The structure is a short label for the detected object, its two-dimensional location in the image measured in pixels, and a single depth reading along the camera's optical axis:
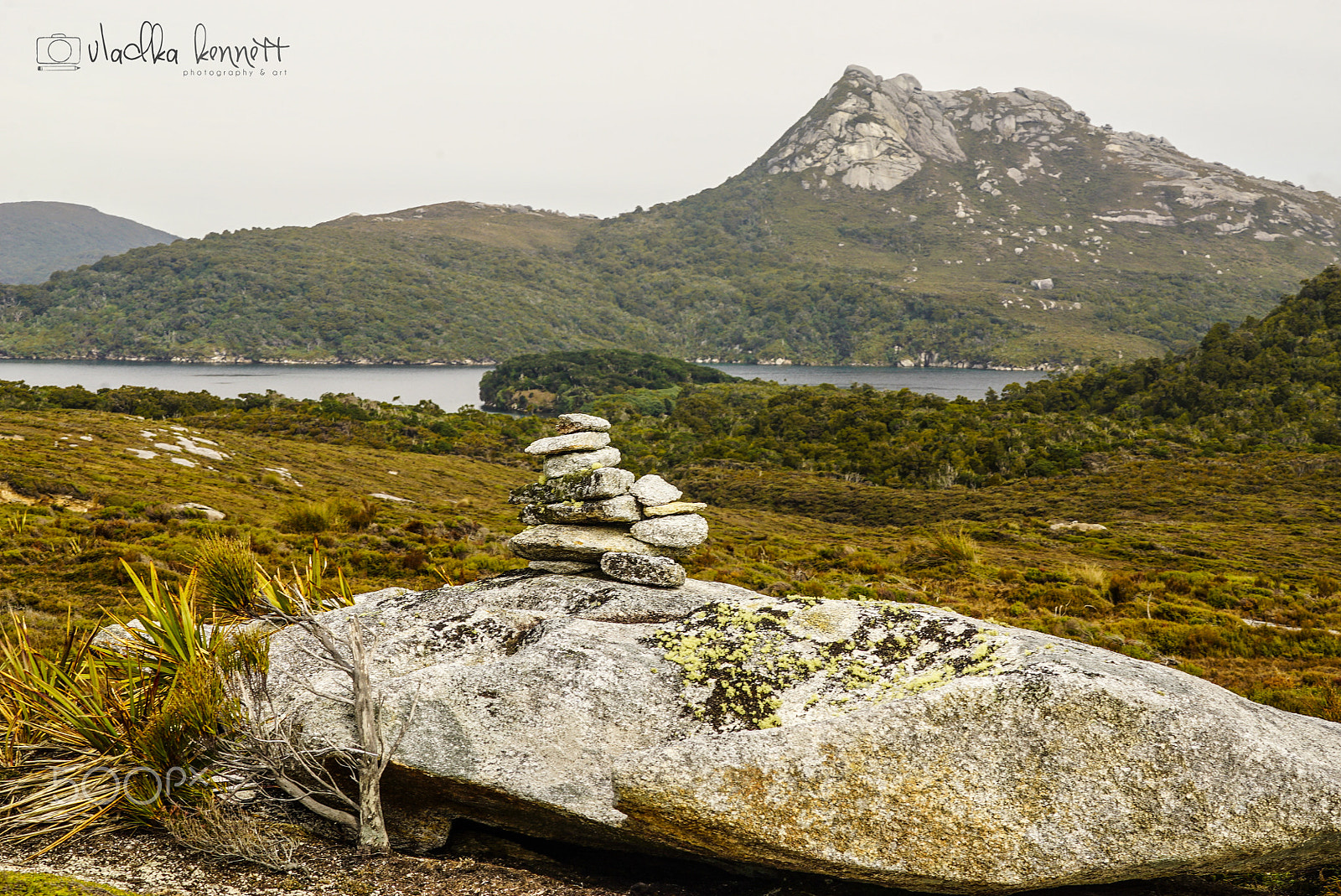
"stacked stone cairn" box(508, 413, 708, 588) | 9.84
